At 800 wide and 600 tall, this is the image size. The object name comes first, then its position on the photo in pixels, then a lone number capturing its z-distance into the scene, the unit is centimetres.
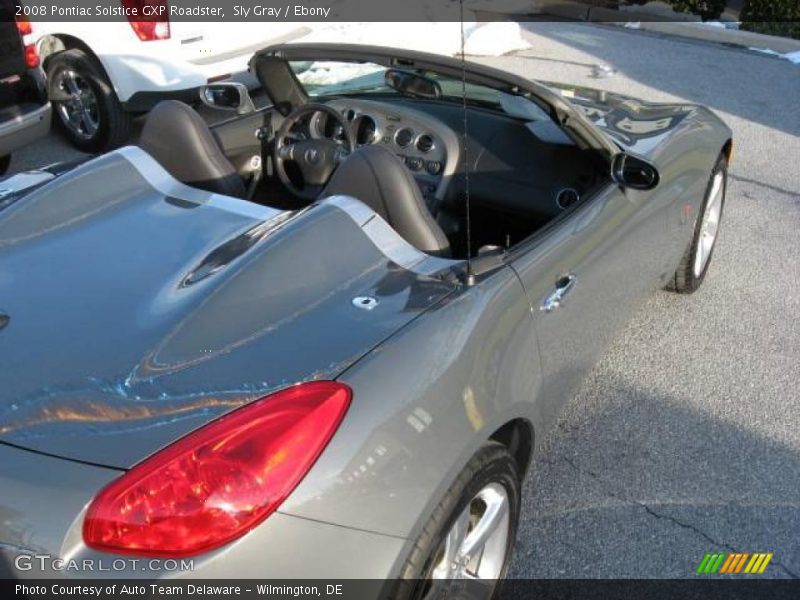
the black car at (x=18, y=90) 513
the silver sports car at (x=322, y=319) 162
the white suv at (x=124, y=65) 595
